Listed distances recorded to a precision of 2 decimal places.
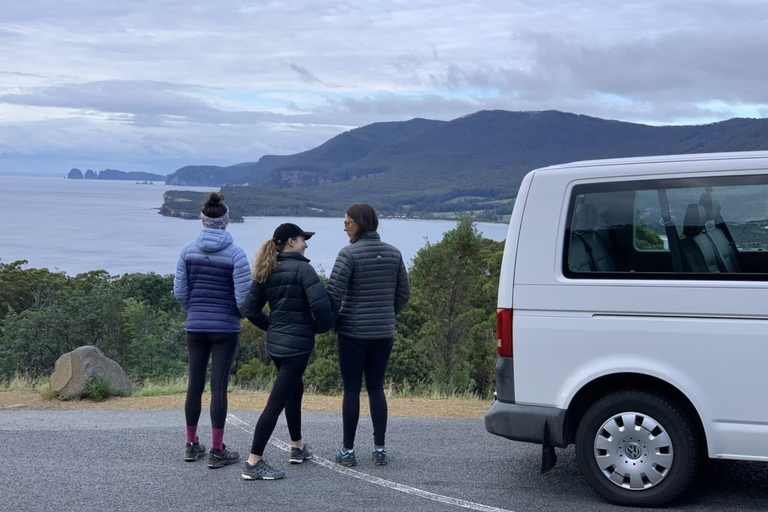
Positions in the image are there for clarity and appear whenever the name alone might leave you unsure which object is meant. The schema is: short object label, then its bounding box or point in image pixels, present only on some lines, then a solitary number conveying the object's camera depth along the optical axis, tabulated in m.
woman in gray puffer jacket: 6.45
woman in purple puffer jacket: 6.62
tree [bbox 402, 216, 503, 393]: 41.72
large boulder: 10.57
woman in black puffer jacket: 6.23
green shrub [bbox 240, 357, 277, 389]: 45.78
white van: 5.17
